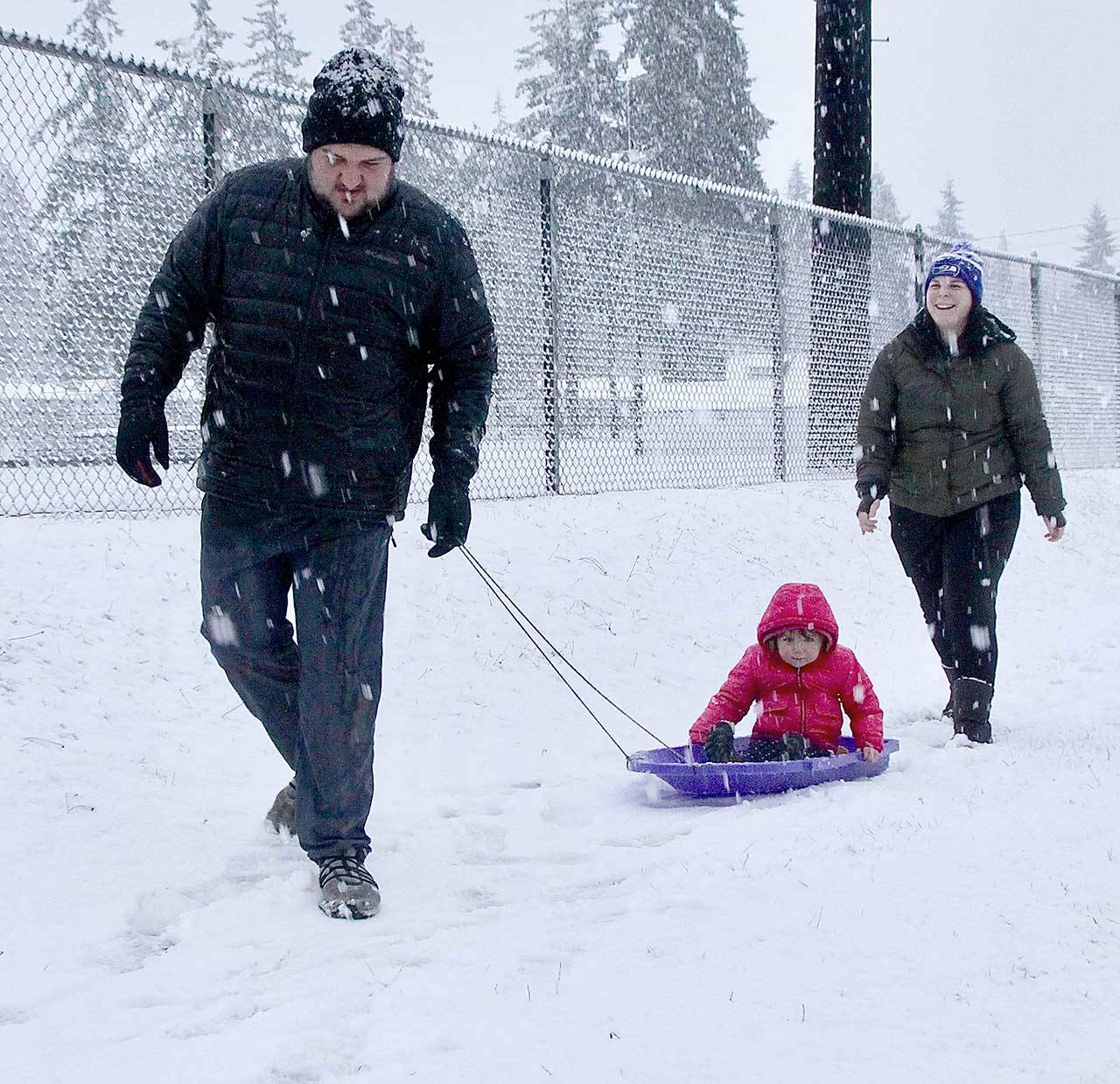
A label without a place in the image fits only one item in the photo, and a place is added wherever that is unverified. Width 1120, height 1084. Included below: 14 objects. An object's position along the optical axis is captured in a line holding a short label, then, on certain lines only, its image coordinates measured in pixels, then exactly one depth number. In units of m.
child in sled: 5.11
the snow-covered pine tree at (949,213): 77.81
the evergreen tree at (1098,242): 76.56
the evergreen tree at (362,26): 37.62
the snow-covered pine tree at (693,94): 30.80
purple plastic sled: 4.68
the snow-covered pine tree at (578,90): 32.19
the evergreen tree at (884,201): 73.56
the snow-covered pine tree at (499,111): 53.46
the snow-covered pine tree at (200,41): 36.31
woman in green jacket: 5.71
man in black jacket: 3.62
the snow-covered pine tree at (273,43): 38.94
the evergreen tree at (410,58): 36.50
